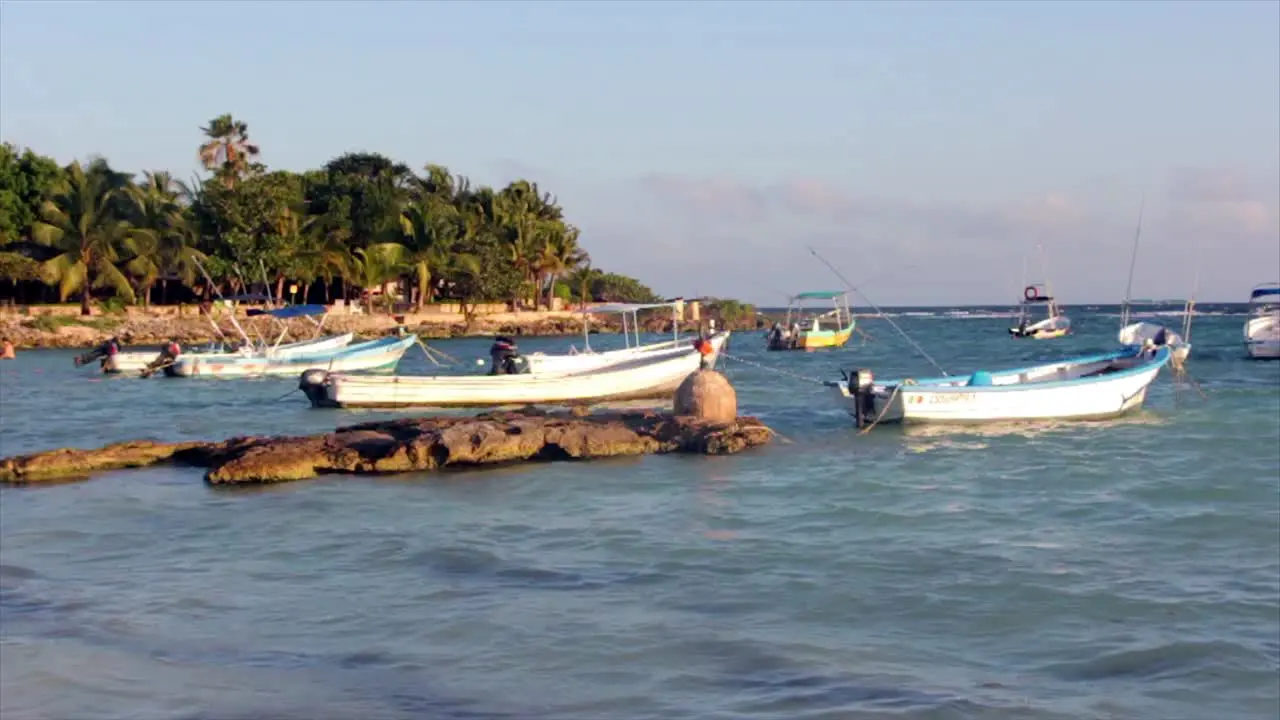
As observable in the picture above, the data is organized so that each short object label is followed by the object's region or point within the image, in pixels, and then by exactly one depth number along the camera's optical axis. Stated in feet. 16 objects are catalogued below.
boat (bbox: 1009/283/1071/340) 255.91
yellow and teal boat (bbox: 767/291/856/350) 217.77
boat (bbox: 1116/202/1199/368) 100.53
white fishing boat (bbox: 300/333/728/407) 97.04
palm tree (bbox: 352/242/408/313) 238.07
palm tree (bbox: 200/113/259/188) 228.22
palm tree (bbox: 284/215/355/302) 224.12
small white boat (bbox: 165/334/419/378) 136.87
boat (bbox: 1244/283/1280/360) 158.61
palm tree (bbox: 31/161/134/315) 208.23
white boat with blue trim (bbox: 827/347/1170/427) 79.87
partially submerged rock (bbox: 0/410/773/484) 59.72
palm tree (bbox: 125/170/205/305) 215.72
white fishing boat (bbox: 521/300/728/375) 105.09
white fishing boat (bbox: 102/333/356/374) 140.56
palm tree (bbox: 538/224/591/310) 282.97
